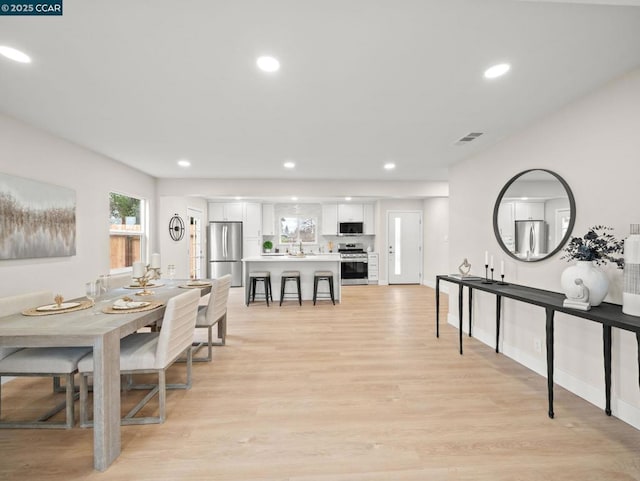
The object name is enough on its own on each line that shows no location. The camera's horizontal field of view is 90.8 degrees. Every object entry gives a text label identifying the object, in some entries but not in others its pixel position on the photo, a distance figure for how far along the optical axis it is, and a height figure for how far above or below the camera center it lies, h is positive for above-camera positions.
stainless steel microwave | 8.64 +0.42
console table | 1.83 -0.44
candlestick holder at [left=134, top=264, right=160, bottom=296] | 2.90 -0.35
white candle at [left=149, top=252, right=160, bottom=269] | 3.52 -0.20
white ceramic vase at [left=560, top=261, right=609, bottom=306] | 2.13 -0.25
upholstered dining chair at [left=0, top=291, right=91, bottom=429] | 2.07 -0.80
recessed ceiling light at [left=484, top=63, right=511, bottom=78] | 2.05 +1.15
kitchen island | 6.28 -0.52
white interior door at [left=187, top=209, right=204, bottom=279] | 7.38 -0.02
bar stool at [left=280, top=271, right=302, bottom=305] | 5.98 -0.68
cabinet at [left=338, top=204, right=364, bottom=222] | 8.68 +0.83
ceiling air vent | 3.37 +1.17
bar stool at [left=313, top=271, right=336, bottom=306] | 5.98 -0.67
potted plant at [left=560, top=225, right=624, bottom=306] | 2.13 -0.12
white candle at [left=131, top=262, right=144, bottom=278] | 3.28 -0.29
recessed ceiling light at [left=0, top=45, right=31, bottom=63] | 1.86 +1.14
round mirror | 2.70 +0.27
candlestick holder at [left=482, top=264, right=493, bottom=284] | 3.37 -0.40
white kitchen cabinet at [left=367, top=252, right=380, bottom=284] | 8.43 -0.64
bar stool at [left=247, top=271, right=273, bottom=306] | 6.02 -0.77
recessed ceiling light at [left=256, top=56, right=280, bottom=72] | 1.96 +1.15
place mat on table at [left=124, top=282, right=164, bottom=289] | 3.40 -0.47
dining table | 1.77 -0.57
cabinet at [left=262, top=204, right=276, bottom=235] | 8.58 +0.66
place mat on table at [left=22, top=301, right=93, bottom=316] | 2.18 -0.48
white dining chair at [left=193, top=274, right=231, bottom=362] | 3.22 -0.71
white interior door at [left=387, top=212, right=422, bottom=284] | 8.31 -0.10
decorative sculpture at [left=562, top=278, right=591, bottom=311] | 2.09 -0.36
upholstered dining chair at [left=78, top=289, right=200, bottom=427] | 2.16 -0.79
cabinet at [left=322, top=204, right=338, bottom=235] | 8.66 +0.66
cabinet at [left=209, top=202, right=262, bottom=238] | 8.29 +0.82
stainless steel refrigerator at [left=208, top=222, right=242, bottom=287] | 7.95 -0.20
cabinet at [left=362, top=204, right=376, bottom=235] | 8.71 +0.61
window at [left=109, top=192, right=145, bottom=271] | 4.76 +0.23
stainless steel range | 8.40 -0.69
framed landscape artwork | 2.84 +0.24
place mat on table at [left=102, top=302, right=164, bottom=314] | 2.23 -0.48
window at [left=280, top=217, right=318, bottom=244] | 8.78 +0.40
